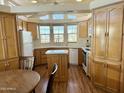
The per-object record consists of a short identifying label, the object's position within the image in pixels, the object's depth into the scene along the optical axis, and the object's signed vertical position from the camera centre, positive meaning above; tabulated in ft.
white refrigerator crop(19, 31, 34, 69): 8.97 -0.28
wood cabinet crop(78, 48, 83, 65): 12.45 -2.32
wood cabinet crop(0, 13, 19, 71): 7.61 -0.12
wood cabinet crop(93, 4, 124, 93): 6.01 -0.41
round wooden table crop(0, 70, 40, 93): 3.65 -2.11
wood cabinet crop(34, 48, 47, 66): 12.60 -2.31
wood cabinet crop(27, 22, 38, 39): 12.57 +2.19
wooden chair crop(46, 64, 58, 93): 3.80 -2.03
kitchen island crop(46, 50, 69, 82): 8.40 -2.18
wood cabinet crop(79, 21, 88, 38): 12.46 +1.93
